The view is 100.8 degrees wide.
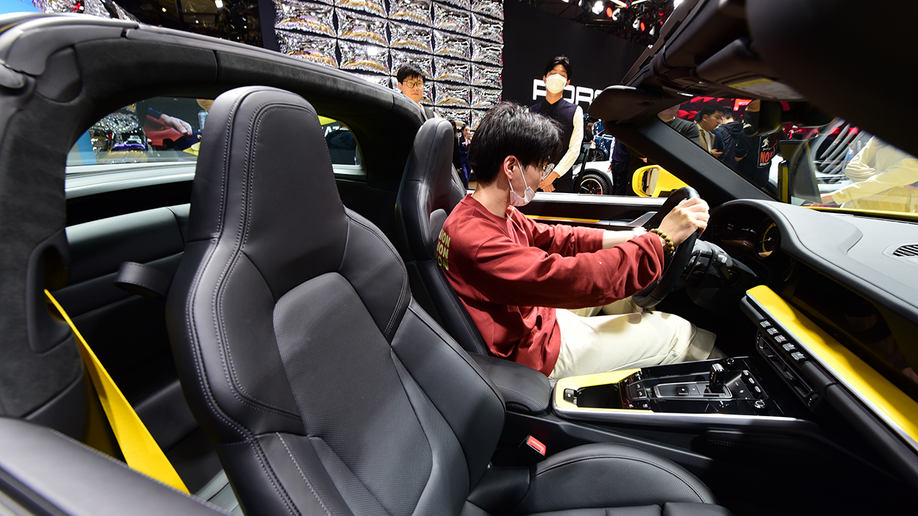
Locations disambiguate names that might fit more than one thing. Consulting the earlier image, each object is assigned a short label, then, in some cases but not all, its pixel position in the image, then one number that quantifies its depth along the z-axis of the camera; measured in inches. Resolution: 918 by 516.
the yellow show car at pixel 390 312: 18.4
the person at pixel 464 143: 182.2
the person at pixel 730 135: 68.1
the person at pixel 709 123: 82.3
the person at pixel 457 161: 162.5
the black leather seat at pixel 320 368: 19.9
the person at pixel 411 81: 119.4
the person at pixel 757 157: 64.0
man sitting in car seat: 46.1
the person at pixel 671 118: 66.8
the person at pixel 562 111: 127.3
